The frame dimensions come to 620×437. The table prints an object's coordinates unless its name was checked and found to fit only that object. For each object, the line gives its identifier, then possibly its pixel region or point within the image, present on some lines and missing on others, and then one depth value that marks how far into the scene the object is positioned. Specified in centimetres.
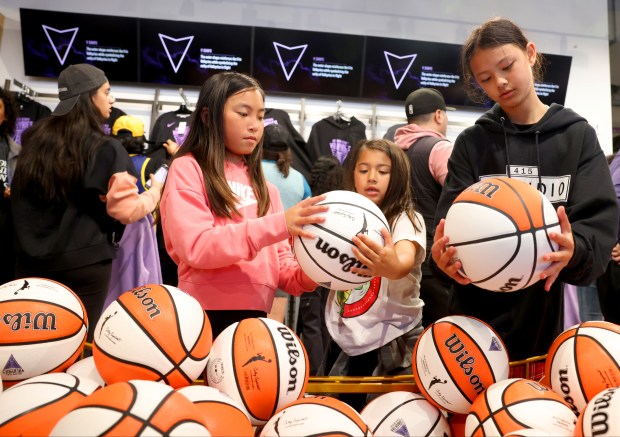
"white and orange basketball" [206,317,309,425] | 183
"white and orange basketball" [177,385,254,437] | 159
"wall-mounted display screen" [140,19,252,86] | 689
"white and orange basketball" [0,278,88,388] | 190
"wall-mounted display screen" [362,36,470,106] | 714
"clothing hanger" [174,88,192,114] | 668
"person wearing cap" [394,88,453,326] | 341
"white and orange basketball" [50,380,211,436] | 132
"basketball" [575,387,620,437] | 141
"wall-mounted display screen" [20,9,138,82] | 669
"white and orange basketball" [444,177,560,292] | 181
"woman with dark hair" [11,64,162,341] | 333
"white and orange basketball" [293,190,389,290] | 198
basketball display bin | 204
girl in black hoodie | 213
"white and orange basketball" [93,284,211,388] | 176
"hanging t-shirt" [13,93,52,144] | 649
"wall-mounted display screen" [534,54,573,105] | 746
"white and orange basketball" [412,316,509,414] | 186
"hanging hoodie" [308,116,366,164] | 669
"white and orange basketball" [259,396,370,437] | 162
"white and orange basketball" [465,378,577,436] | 161
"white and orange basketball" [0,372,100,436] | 158
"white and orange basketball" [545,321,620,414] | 173
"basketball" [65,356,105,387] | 194
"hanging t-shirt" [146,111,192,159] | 645
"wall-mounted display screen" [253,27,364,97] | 700
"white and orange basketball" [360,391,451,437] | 186
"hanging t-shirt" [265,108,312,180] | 658
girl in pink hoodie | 213
